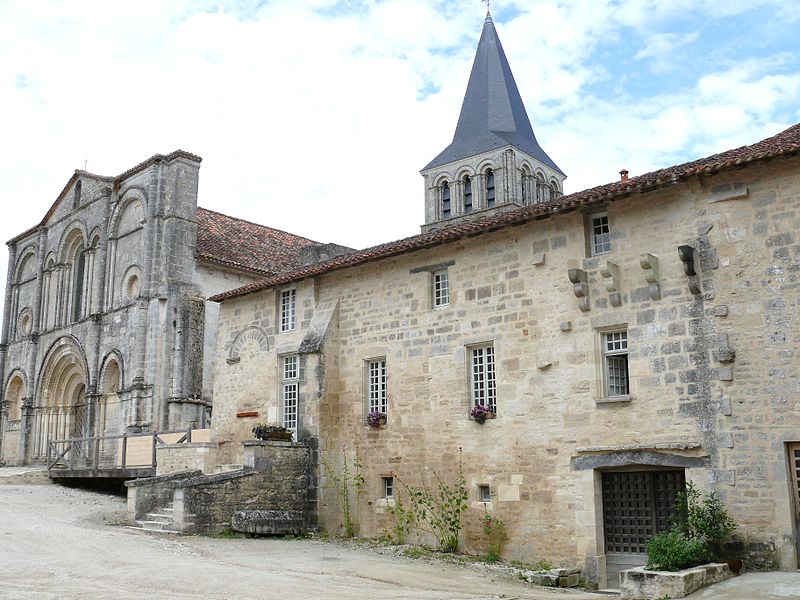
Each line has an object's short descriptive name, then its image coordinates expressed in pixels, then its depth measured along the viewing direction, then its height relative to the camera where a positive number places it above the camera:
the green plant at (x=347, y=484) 17.97 -0.58
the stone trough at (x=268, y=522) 16.95 -1.28
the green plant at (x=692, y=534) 11.47 -1.12
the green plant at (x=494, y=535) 15.19 -1.39
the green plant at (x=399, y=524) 16.98 -1.32
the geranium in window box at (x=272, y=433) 18.58 +0.51
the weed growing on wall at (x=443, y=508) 15.99 -0.98
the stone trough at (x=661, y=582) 10.64 -1.59
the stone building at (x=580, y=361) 12.61 +1.66
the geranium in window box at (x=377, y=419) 17.97 +0.76
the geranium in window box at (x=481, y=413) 15.85 +0.77
